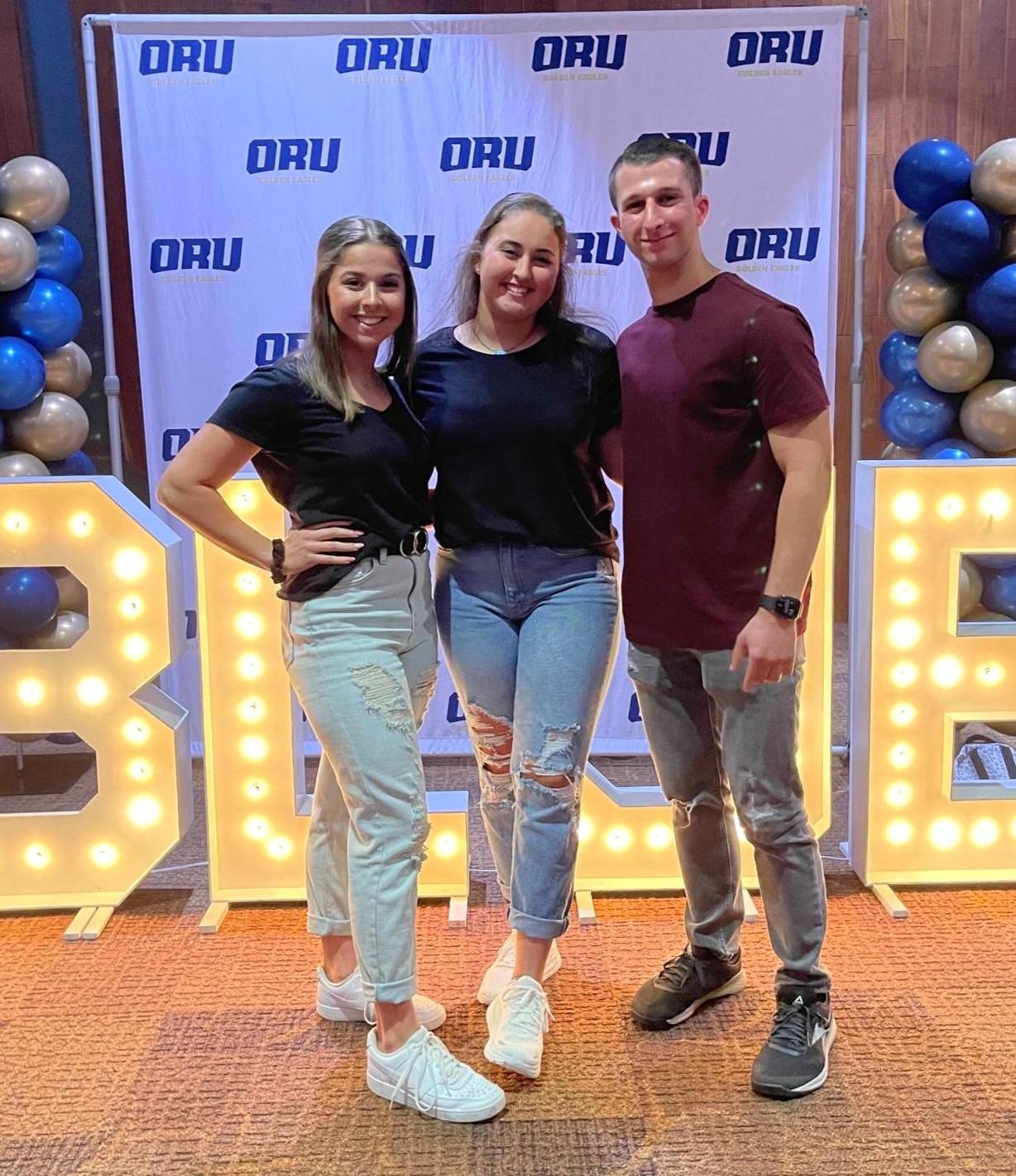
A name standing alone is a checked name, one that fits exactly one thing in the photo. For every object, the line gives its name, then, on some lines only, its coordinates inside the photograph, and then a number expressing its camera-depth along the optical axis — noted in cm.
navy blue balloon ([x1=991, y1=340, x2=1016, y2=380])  316
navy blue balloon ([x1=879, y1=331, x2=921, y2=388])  332
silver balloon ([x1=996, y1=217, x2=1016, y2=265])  305
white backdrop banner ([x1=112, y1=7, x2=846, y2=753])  342
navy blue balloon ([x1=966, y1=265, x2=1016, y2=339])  299
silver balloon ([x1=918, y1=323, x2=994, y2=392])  310
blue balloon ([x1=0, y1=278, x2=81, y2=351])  321
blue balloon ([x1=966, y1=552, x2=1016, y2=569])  323
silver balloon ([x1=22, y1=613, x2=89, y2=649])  336
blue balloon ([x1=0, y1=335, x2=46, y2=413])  312
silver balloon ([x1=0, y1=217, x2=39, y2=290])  307
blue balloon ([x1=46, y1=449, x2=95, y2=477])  344
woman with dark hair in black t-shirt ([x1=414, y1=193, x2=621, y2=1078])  182
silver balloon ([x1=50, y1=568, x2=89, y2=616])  344
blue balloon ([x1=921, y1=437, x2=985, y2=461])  314
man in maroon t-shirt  173
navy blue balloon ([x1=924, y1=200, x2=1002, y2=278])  301
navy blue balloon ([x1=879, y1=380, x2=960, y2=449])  324
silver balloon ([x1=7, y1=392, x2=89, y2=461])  329
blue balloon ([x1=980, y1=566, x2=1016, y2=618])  323
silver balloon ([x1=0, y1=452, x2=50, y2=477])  320
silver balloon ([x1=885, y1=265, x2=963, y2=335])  317
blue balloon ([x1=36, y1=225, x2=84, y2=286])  329
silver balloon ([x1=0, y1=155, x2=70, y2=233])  316
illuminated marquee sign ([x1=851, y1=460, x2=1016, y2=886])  259
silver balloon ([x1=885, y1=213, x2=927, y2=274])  323
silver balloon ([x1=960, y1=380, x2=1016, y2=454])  308
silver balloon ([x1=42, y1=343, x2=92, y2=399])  336
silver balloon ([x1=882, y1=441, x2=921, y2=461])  339
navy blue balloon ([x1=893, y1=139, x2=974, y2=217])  310
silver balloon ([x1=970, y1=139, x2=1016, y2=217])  295
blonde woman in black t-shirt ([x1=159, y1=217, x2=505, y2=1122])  177
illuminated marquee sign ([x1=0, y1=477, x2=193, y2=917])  254
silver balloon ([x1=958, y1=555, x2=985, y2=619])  322
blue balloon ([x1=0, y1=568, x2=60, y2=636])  322
